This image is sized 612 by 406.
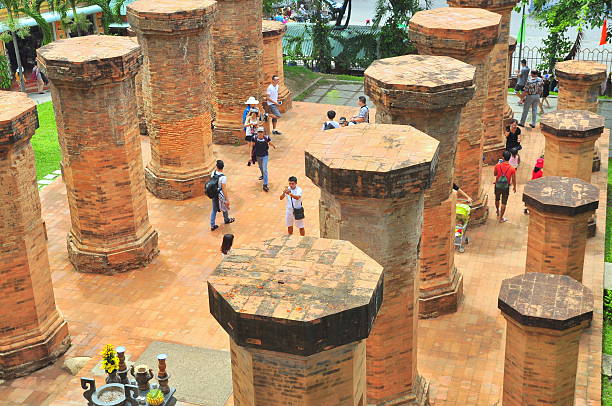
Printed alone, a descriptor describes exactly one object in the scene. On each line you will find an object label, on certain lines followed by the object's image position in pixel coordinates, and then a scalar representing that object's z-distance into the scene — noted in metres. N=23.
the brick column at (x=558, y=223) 12.05
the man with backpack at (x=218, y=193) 15.31
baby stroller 14.77
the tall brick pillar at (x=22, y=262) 10.93
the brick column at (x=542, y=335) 9.47
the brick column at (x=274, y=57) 21.91
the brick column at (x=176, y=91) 15.81
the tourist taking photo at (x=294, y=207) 14.39
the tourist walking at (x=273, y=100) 20.59
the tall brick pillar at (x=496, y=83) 17.31
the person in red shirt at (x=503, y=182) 15.87
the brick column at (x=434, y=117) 11.25
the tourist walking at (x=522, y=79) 22.12
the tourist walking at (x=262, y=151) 16.97
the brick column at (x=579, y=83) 18.03
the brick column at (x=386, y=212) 8.80
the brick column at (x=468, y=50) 13.73
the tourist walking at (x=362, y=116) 17.69
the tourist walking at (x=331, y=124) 17.19
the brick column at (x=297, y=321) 6.42
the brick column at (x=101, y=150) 12.91
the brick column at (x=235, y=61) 18.97
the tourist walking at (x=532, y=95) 20.66
